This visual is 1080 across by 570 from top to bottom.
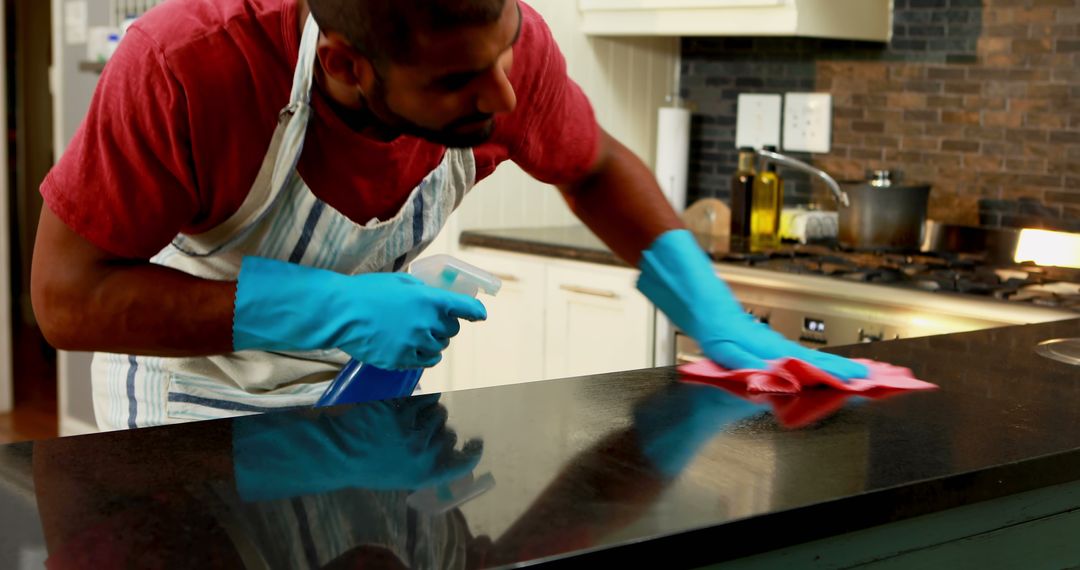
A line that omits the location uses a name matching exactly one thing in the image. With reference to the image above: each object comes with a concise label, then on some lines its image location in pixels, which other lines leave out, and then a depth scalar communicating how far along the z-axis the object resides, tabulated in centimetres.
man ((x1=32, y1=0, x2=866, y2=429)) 126
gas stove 245
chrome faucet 319
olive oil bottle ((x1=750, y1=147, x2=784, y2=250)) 333
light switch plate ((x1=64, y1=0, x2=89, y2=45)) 418
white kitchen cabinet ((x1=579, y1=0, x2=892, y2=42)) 309
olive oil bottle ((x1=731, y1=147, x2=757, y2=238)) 334
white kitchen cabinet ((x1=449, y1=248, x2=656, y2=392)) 307
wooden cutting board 344
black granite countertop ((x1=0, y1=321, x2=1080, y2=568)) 83
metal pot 307
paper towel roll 366
